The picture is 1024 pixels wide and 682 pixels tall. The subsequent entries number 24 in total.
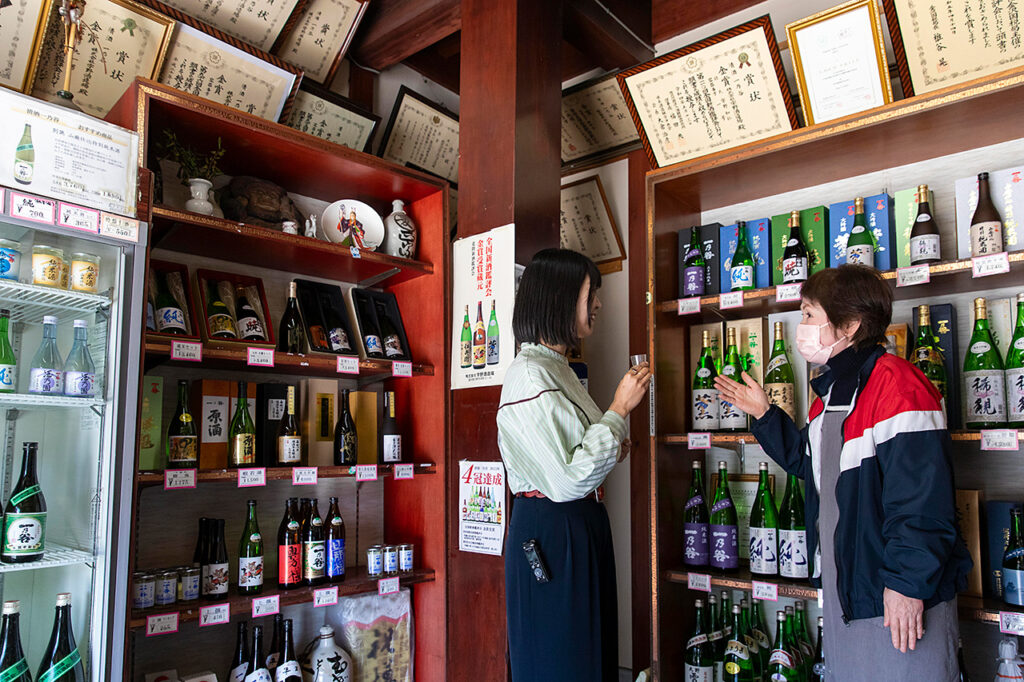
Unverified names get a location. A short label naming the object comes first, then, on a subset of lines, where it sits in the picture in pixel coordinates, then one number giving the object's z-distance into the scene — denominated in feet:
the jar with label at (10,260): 5.87
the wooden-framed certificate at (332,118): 9.96
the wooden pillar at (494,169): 8.40
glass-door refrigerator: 5.79
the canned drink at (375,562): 8.65
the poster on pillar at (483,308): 8.36
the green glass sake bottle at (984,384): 7.06
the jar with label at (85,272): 6.19
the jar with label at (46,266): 5.99
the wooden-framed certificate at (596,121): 11.09
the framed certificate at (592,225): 11.46
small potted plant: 7.92
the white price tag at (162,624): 6.64
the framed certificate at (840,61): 7.57
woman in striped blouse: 5.78
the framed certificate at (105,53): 7.76
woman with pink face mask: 5.35
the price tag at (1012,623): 6.35
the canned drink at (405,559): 8.85
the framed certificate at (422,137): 11.18
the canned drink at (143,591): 6.89
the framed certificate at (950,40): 7.16
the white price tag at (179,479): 6.81
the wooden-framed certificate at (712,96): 8.40
